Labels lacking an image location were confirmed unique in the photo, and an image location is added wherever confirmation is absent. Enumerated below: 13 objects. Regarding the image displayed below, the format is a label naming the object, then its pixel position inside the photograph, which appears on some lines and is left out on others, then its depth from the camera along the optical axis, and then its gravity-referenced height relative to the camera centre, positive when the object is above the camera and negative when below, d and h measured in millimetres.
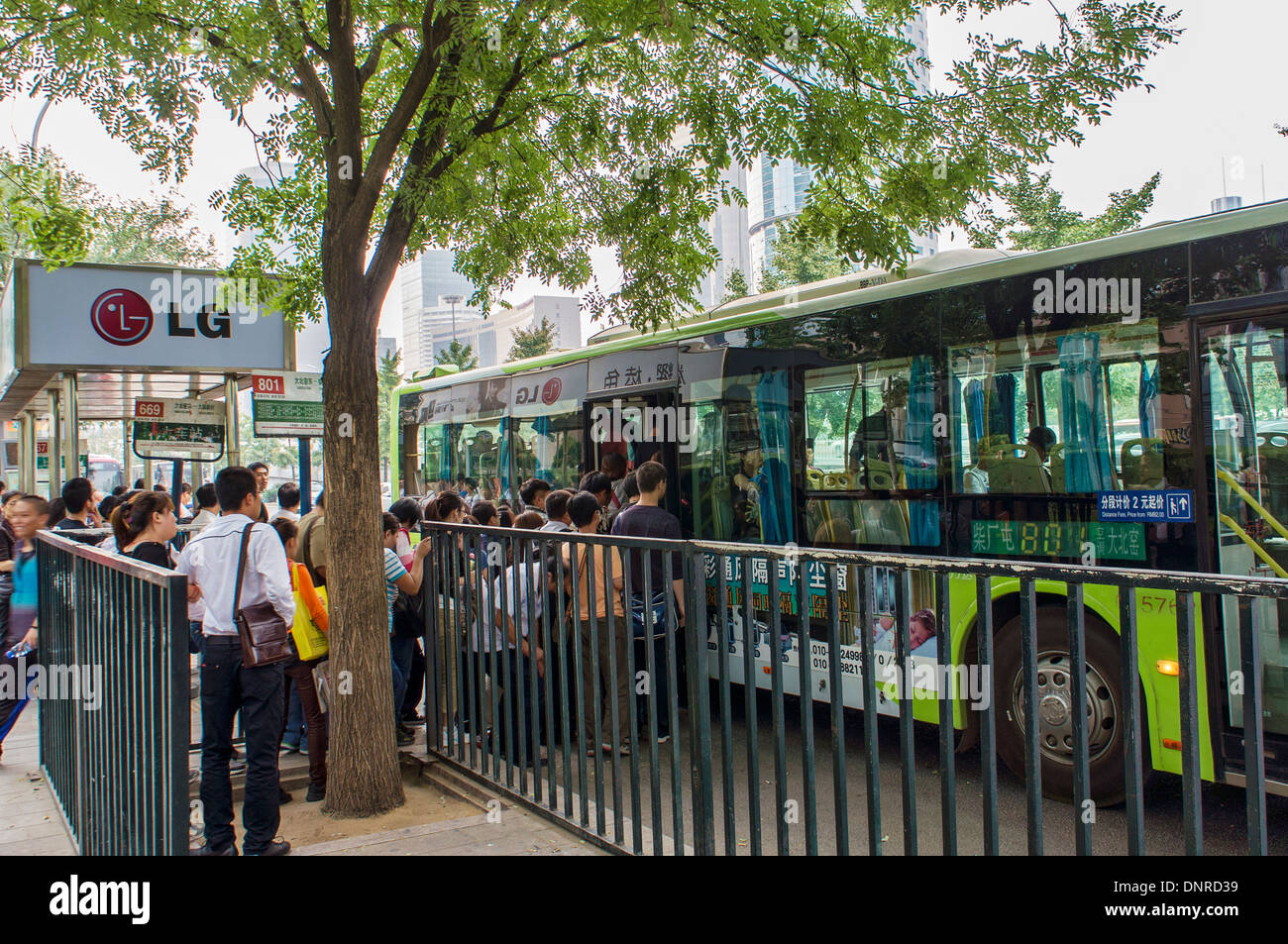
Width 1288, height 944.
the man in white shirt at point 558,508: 7402 -124
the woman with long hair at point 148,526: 5469 -105
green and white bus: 5148 +284
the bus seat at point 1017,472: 5996 +14
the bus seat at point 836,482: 7219 -12
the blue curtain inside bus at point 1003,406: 6176 +422
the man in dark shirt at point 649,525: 6865 -258
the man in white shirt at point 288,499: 8586 +25
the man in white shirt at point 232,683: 4742 -863
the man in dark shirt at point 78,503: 8688 +60
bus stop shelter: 11102 +2055
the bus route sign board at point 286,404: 12039 +1186
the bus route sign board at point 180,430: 12000 +931
